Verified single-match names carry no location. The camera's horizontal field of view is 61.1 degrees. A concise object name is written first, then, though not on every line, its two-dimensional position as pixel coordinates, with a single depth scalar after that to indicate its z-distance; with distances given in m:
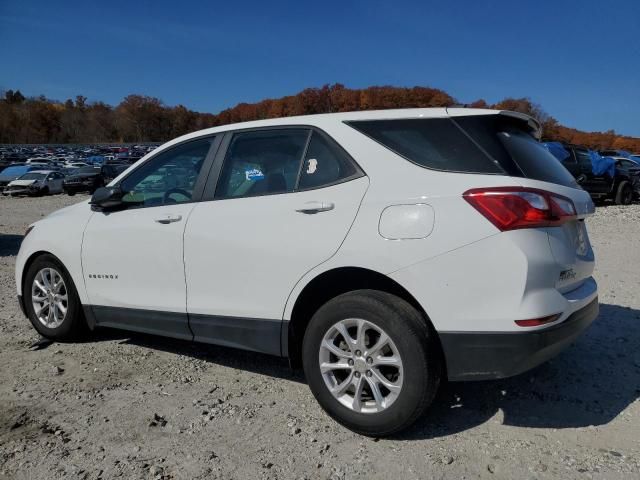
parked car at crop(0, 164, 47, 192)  28.03
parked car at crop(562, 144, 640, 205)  16.59
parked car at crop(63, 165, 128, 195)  26.70
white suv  2.67
